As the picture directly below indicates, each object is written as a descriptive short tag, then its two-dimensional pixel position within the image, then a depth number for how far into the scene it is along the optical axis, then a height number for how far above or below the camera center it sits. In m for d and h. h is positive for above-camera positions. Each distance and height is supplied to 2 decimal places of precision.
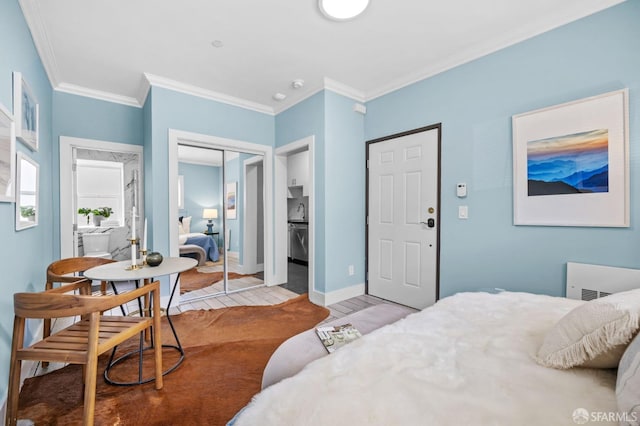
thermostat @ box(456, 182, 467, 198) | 2.76 +0.21
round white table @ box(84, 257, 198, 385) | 1.79 -0.41
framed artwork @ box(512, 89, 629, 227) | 1.96 +0.37
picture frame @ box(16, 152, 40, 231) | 1.89 +0.16
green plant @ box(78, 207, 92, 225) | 3.55 +0.01
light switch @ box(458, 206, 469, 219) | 2.77 -0.01
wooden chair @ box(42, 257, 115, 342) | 1.94 -0.44
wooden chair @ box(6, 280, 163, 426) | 1.31 -0.67
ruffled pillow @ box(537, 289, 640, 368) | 0.83 -0.39
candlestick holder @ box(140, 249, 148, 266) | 2.12 -0.35
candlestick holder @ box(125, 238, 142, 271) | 1.98 -0.37
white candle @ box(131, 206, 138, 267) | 1.98 -0.26
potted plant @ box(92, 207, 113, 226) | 3.69 -0.03
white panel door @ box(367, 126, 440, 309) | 3.06 -0.08
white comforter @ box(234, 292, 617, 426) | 0.72 -0.52
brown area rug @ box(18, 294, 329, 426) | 1.56 -1.13
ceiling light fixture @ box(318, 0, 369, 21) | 2.06 +1.53
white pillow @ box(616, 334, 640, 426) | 0.61 -0.42
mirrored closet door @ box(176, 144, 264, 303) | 4.16 -0.15
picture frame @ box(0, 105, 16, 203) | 1.59 +0.34
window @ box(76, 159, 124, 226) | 3.57 +0.33
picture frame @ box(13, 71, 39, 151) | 1.86 +0.74
